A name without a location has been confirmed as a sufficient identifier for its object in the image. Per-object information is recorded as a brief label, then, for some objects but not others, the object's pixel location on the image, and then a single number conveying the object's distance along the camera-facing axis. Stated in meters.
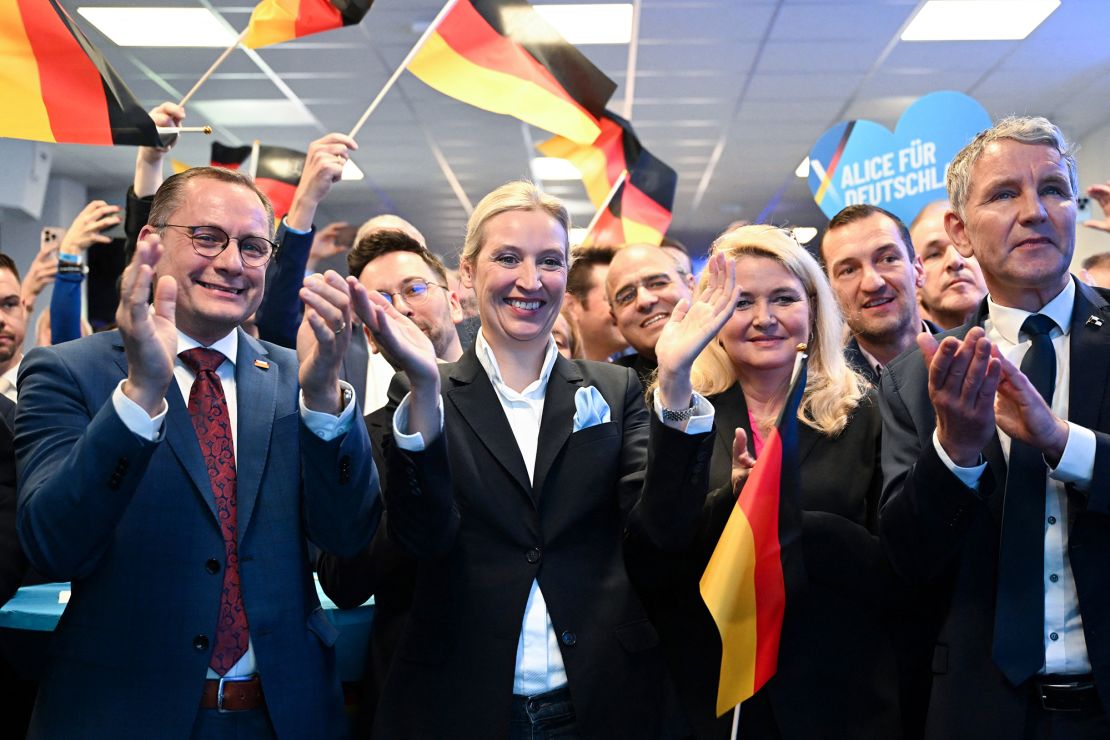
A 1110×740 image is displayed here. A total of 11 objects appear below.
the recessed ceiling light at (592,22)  6.30
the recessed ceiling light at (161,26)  6.37
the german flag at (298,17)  3.60
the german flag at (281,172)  4.38
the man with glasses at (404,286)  3.33
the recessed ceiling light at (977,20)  6.49
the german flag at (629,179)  4.73
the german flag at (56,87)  2.48
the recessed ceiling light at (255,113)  8.09
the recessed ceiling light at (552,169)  10.02
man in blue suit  1.63
